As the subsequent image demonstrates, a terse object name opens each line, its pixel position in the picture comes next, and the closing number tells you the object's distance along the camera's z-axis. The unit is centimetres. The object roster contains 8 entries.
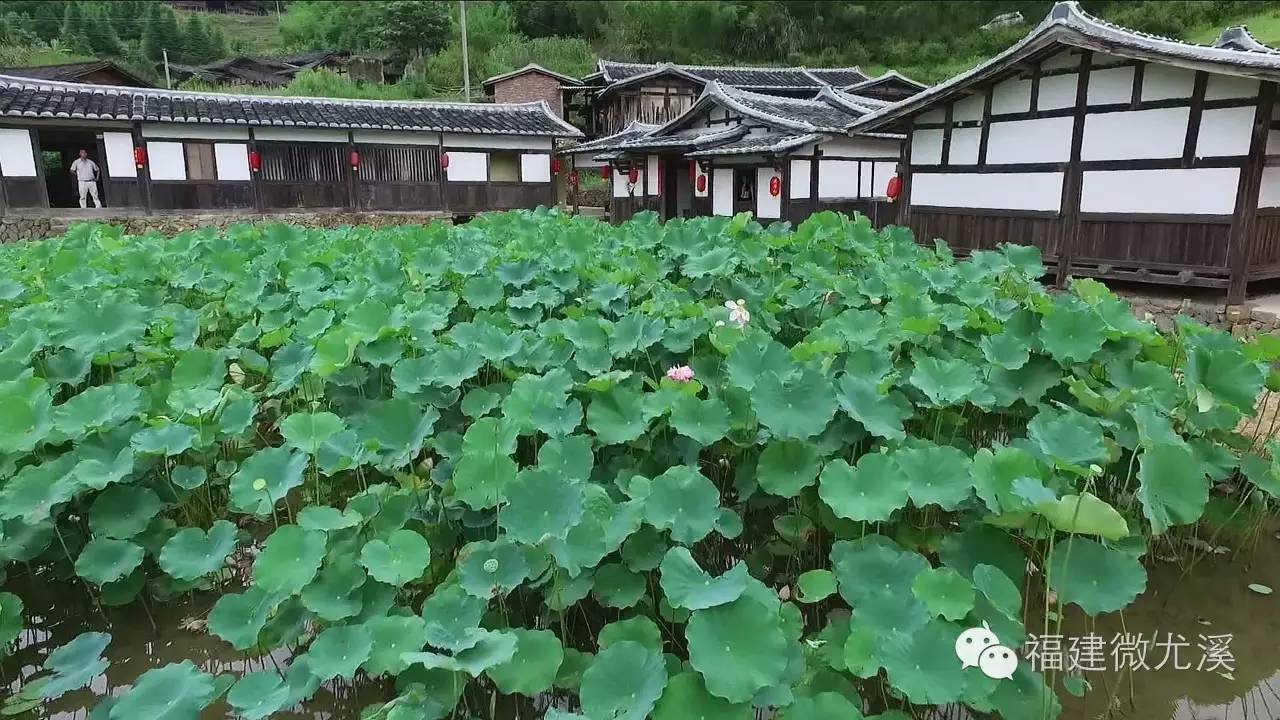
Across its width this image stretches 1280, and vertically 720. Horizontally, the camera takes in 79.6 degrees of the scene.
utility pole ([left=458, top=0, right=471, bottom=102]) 3006
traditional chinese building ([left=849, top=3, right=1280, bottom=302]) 779
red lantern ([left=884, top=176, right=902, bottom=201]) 1212
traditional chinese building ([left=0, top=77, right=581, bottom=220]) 1548
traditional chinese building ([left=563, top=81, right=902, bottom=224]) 1484
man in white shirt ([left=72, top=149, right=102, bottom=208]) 1578
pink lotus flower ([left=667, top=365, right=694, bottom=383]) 292
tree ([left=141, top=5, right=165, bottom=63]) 4147
